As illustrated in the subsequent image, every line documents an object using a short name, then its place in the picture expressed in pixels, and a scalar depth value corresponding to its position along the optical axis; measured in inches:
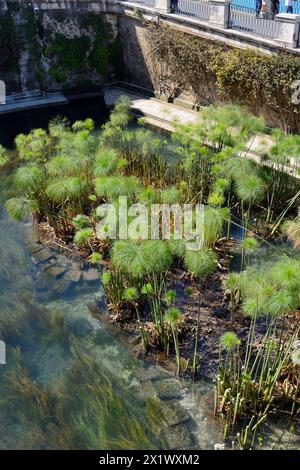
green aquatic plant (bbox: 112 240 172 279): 291.7
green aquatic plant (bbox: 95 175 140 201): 360.5
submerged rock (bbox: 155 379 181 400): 293.7
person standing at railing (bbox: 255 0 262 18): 606.9
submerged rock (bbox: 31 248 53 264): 425.4
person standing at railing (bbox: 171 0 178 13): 688.4
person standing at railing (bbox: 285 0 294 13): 571.2
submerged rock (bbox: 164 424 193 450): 262.9
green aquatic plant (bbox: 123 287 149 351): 317.8
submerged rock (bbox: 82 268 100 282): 399.0
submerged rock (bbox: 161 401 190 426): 277.1
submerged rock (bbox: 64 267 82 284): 400.5
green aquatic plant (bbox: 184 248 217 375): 303.3
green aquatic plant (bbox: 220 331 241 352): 257.9
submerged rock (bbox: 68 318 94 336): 345.7
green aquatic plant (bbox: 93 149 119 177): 395.9
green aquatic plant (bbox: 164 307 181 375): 293.9
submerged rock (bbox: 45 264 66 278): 407.5
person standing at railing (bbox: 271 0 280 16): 616.8
